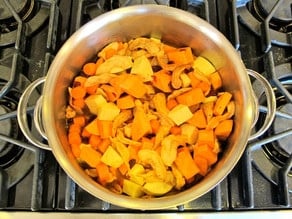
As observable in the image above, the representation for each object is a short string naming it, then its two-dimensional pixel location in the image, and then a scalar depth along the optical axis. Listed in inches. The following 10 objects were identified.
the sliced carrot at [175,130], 28.0
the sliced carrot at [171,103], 28.7
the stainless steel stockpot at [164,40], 25.4
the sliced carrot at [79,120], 28.8
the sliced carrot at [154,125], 28.1
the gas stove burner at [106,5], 31.8
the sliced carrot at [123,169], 27.5
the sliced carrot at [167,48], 30.5
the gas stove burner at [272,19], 31.3
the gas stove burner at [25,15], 31.4
